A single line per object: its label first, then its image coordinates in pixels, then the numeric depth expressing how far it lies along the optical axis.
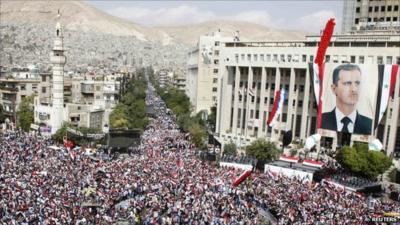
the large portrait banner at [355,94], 45.47
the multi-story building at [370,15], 65.19
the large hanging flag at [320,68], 45.47
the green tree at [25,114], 60.97
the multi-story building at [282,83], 47.59
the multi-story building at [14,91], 70.19
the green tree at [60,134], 49.23
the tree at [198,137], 53.94
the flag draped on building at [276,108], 50.09
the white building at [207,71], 80.56
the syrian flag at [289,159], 39.09
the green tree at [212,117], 76.42
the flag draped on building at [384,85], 44.81
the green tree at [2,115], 68.14
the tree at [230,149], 48.72
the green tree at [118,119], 60.84
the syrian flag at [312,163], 38.03
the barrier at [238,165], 39.12
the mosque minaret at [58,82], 56.03
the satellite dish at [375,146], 41.50
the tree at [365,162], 38.50
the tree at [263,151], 44.34
